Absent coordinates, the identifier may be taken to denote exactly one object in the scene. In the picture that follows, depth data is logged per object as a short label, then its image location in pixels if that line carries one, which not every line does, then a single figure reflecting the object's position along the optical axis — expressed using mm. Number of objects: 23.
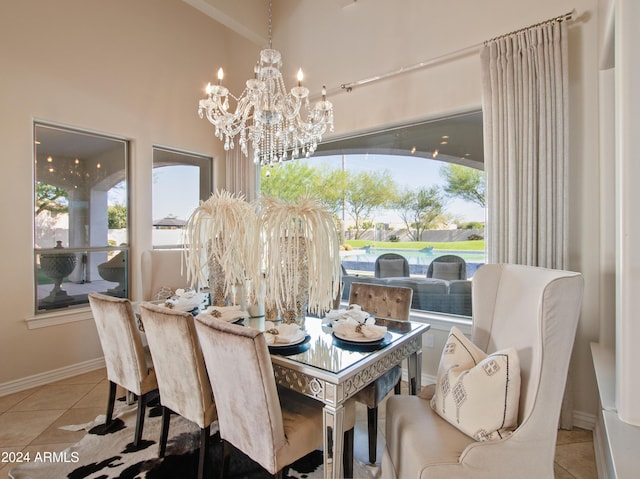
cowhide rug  1853
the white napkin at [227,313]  2033
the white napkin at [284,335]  1715
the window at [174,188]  4125
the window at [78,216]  3184
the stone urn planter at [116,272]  3627
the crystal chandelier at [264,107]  2543
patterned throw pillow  1304
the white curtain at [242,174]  4586
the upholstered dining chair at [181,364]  1652
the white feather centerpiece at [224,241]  2059
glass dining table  1436
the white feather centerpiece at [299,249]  1826
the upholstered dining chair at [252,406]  1353
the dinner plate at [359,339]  1742
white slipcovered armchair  1245
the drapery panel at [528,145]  2328
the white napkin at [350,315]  2010
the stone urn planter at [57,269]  3213
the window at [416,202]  3016
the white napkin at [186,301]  2354
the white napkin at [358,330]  1788
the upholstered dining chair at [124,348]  1991
